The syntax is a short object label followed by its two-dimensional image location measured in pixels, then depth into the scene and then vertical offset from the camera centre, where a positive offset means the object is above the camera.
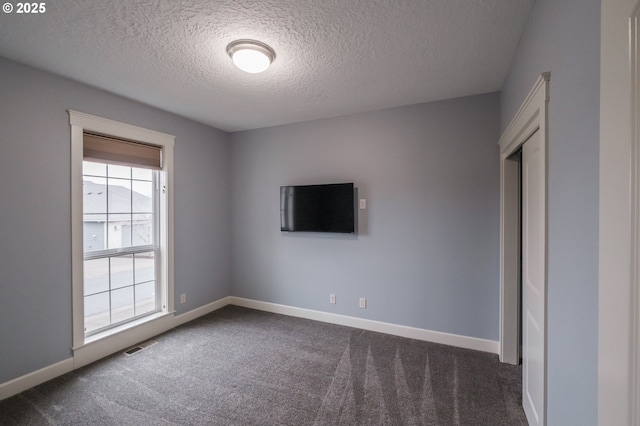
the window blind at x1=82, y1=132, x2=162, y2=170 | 2.74 +0.67
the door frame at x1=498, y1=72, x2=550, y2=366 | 2.52 -0.42
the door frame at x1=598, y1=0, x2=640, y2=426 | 0.58 -0.01
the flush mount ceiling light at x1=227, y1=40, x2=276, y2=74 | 1.98 +1.17
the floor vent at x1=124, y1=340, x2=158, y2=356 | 2.88 -1.45
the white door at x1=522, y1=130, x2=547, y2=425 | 1.42 -0.44
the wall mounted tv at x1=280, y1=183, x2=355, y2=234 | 3.38 +0.06
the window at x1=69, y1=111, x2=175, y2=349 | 2.63 -0.15
